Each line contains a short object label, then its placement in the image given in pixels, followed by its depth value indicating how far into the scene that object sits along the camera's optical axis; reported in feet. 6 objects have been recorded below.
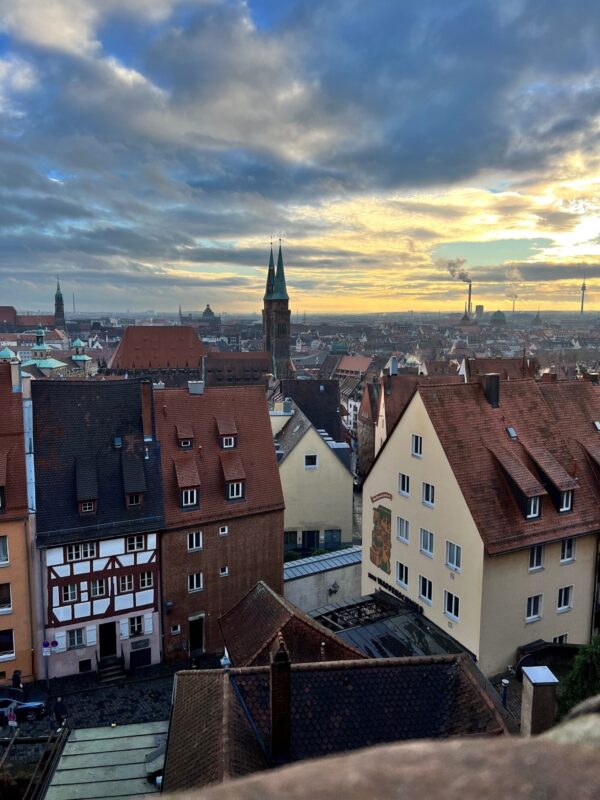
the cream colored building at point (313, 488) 141.49
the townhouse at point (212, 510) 98.63
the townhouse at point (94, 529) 90.43
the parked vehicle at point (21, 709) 82.58
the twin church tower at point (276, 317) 497.05
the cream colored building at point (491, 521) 76.64
